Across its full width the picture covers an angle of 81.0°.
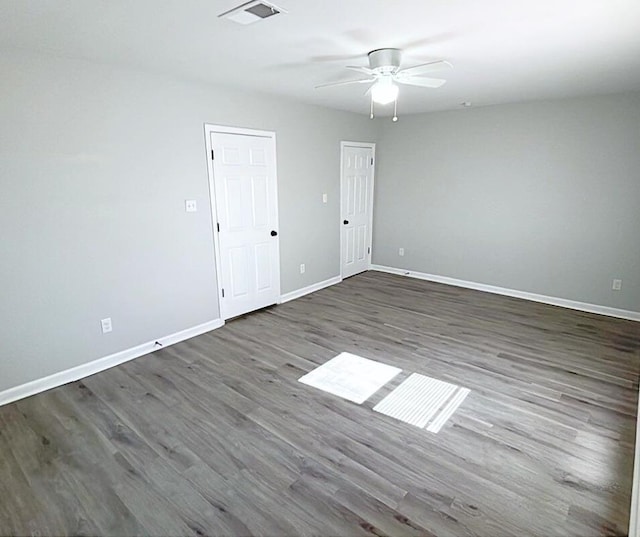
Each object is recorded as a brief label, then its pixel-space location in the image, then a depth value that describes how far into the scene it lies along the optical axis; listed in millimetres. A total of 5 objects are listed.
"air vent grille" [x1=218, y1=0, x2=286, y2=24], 1908
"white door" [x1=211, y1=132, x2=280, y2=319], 4062
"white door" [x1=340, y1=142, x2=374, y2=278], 5777
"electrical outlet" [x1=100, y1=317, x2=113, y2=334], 3311
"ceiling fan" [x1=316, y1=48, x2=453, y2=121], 2621
